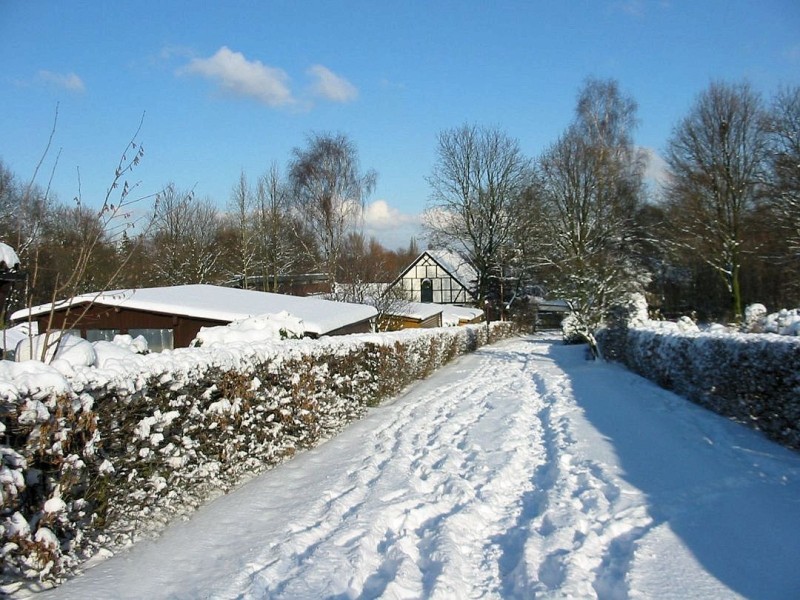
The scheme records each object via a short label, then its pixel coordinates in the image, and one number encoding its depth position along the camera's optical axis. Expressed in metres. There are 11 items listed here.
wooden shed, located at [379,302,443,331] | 33.41
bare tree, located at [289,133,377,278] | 36.25
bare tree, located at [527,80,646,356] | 35.28
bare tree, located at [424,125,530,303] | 47.50
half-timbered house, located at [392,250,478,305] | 61.12
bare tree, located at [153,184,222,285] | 41.06
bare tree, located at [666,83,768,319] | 30.09
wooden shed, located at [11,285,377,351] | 16.38
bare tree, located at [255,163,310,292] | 44.25
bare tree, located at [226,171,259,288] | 42.88
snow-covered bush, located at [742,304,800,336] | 10.84
